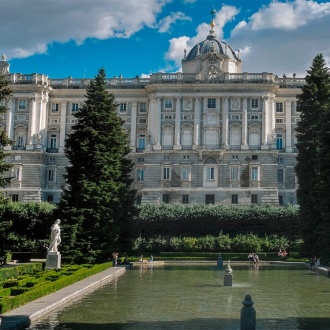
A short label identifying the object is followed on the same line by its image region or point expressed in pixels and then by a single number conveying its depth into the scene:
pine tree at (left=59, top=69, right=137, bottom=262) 39.84
